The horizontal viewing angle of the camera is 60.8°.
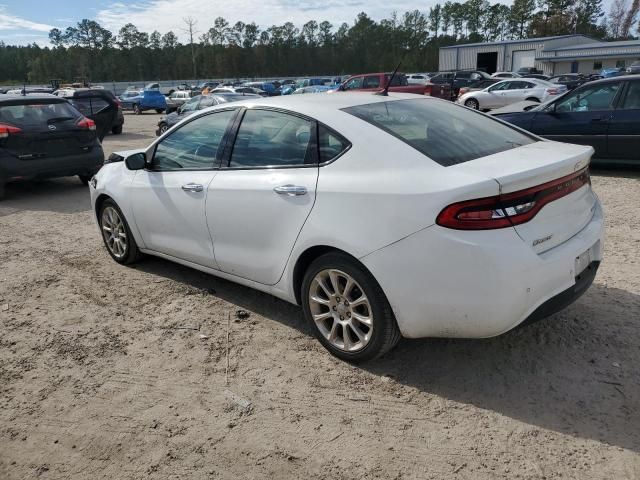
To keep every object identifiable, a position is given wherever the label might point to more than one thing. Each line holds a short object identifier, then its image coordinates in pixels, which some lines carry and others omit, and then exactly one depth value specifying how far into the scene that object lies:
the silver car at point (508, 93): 23.47
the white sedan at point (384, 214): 2.68
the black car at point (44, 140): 8.33
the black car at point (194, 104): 16.52
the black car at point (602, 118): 8.11
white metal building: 61.59
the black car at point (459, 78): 36.37
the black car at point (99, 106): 16.56
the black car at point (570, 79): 31.47
